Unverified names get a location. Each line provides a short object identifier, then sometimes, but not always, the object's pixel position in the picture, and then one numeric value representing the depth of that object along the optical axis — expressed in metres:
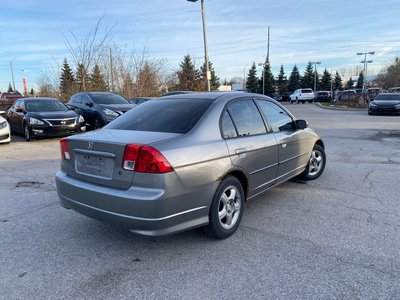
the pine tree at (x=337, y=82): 77.81
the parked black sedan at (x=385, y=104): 19.44
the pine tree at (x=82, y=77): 24.58
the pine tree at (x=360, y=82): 75.69
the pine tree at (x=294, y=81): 70.88
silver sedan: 2.99
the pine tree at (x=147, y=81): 29.73
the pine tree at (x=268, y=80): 63.75
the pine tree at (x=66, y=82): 27.45
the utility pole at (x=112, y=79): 28.64
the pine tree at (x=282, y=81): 68.51
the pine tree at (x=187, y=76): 50.09
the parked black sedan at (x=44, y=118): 11.08
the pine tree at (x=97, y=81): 26.18
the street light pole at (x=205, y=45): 18.90
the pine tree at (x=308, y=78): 70.06
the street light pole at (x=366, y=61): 47.28
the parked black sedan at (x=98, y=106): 12.07
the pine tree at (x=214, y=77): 52.22
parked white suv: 43.66
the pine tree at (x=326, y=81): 73.38
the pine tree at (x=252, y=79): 70.06
